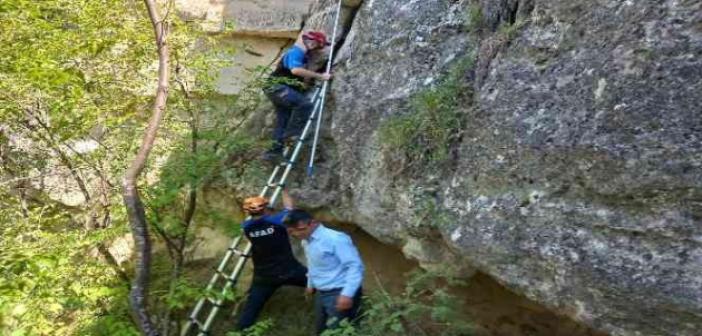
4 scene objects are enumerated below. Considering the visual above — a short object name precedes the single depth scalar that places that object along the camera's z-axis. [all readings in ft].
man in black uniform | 16.92
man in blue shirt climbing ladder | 20.52
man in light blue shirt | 14.46
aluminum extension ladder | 18.25
